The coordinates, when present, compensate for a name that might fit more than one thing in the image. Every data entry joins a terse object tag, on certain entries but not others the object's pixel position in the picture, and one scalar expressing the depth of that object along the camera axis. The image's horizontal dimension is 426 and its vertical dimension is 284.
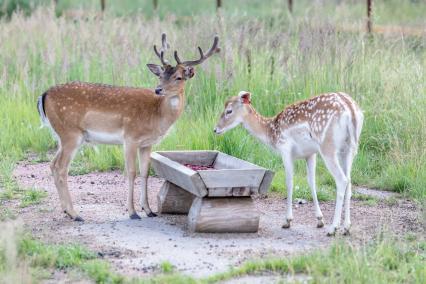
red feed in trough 17.72
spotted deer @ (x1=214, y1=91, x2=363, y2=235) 16.11
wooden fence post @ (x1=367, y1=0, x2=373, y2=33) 27.37
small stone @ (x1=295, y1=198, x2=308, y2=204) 19.14
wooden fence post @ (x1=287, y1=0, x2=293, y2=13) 41.58
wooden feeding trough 16.00
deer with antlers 17.52
